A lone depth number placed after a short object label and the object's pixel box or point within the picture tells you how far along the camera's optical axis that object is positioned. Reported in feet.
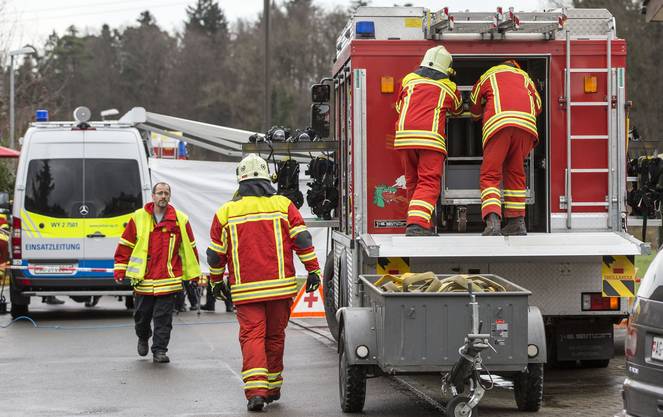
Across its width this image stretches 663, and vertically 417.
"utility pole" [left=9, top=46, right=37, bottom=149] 110.73
